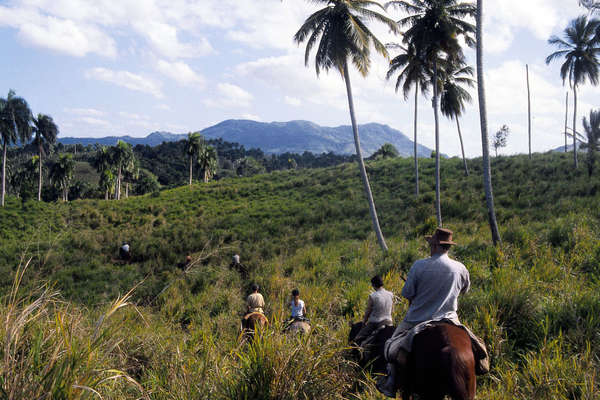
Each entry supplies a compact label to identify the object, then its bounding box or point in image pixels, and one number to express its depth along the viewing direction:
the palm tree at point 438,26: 18.83
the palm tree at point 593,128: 19.72
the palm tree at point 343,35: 16.09
